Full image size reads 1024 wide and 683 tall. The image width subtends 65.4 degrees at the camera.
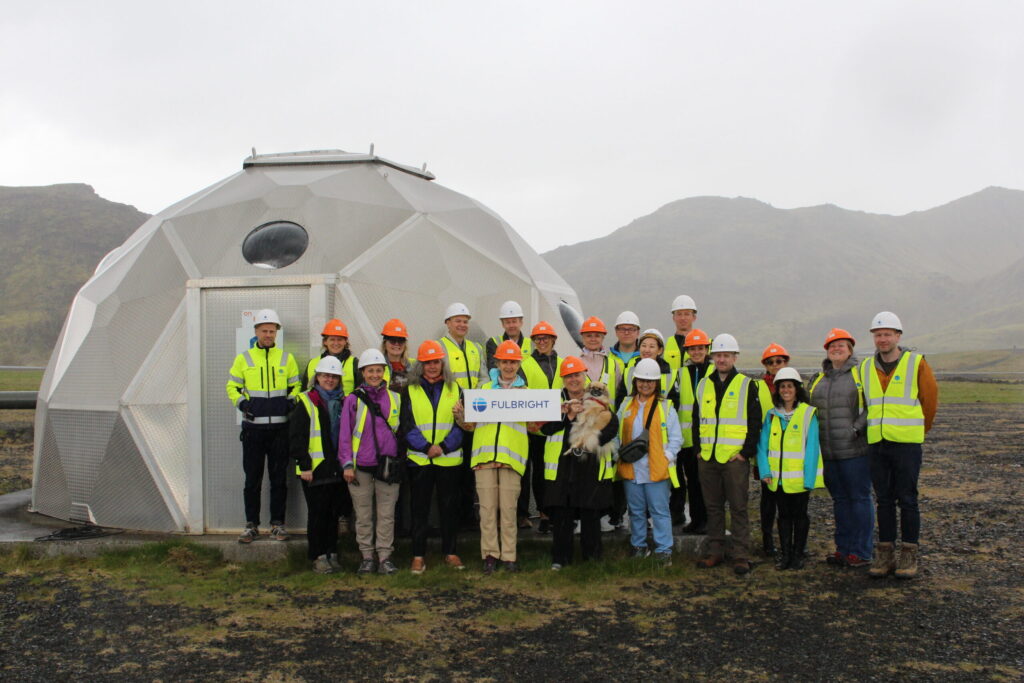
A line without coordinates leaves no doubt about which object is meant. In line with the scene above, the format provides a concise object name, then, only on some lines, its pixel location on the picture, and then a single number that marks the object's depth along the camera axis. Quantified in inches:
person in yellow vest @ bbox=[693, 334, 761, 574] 285.1
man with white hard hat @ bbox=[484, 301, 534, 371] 319.9
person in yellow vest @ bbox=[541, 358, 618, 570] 282.4
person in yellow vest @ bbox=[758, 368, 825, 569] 283.6
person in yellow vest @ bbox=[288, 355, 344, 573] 275.6
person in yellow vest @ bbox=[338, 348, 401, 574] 275.4
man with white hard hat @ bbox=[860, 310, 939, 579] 273.3
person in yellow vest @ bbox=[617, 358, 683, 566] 288.0
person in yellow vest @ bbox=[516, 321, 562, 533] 295.1
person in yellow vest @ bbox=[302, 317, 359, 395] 299.3
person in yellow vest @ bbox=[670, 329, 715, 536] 301.7
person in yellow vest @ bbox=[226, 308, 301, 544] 293.3
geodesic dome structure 320.5
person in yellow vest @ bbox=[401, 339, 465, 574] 280.4
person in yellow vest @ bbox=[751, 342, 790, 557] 303.9
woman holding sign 280.5
